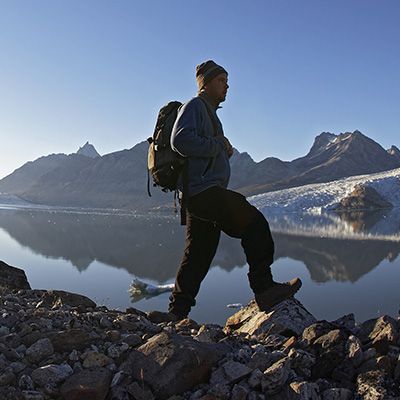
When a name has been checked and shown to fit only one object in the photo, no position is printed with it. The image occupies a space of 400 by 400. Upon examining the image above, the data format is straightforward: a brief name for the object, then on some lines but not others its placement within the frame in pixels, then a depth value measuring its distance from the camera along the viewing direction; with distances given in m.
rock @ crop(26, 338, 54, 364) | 2.04
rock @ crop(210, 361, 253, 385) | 1.99
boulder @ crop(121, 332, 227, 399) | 1.96
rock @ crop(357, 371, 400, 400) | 1.90
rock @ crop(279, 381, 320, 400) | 1.90
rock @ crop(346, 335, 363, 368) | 2.18
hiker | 2.83
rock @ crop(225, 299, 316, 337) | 2.73
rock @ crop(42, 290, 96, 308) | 3.34
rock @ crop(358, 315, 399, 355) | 2.31
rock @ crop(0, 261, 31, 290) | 4.25
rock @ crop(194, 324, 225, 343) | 2.53
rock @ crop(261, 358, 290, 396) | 1.94
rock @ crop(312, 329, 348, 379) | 2.18
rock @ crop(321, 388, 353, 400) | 1.93
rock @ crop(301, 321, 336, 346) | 2.42
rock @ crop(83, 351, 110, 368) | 2.06
